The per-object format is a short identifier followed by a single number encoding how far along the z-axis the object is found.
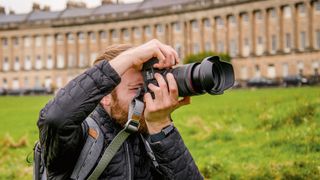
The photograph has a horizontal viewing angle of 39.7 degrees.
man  2.47
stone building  45.43
